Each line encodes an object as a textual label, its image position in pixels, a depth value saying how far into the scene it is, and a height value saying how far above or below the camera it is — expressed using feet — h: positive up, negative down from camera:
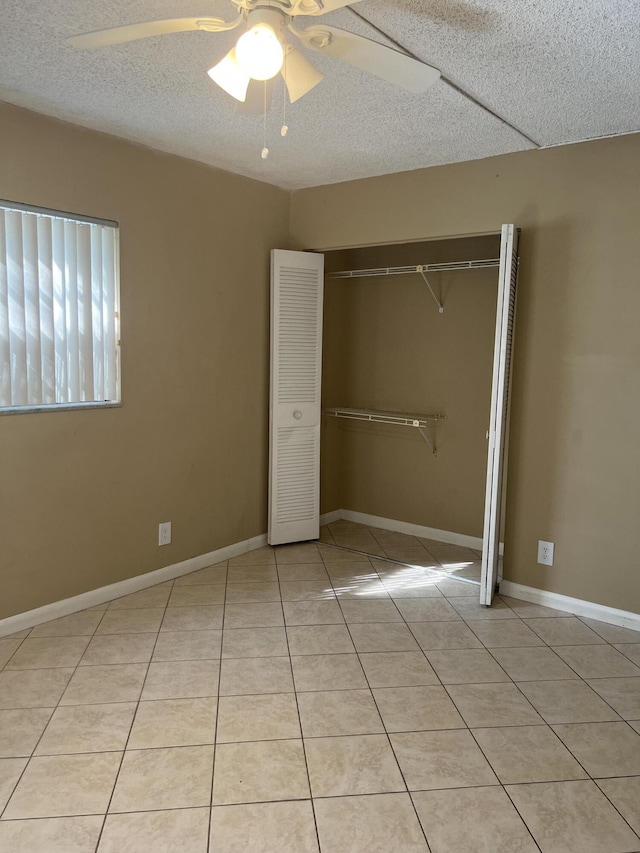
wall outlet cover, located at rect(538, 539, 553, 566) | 10.95 -3.14
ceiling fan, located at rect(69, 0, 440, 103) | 5.05 +2.69
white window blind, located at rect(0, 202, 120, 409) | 9.10 +0.72
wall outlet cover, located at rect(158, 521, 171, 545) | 11.69 -3.20
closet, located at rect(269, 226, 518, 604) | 13.57 -0.43
